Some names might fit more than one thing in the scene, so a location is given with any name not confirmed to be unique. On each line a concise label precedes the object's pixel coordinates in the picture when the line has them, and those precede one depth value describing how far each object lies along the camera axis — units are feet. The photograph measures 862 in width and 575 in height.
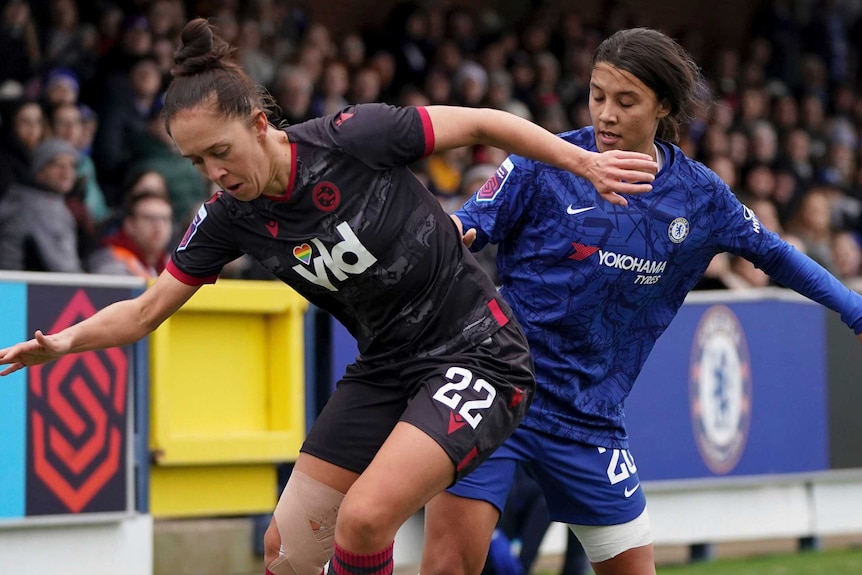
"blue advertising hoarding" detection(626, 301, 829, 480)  59.47
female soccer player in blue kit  31.45
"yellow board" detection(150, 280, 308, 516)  48.88
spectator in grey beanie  54.13
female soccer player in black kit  27.02
